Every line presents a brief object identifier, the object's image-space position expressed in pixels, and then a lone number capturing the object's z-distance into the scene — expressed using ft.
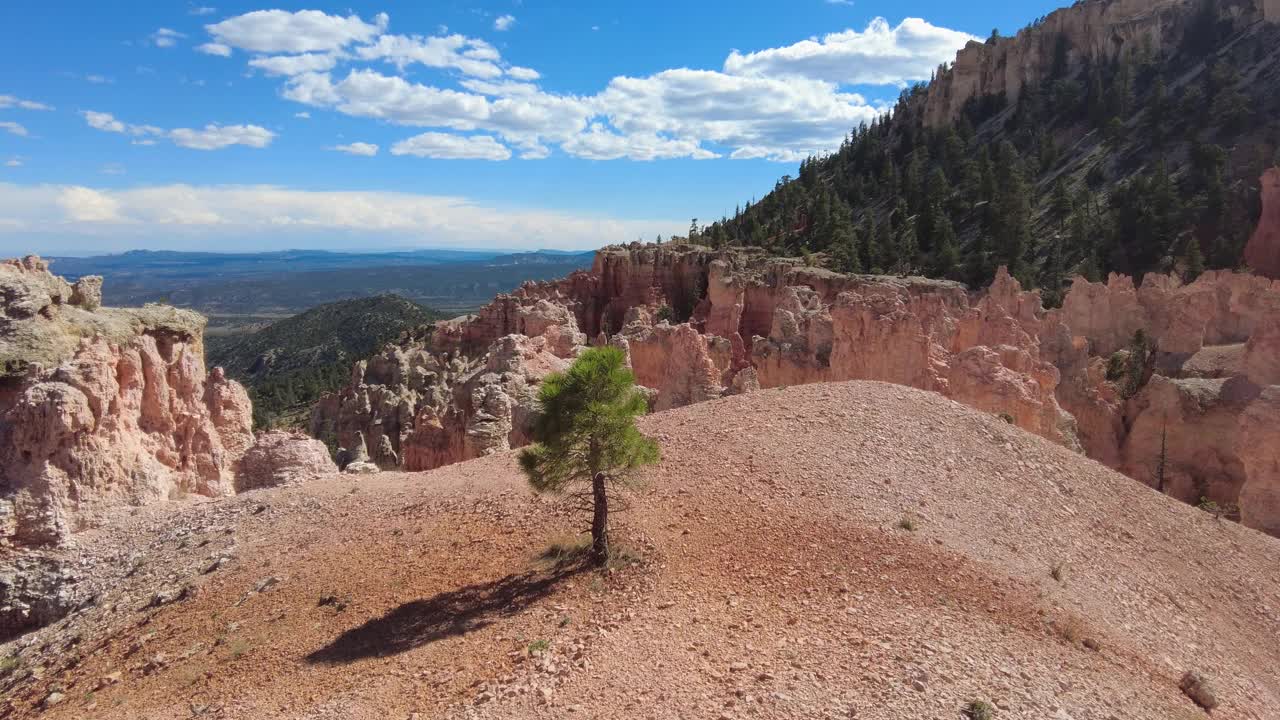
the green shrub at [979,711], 27.40
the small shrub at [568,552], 38.33
